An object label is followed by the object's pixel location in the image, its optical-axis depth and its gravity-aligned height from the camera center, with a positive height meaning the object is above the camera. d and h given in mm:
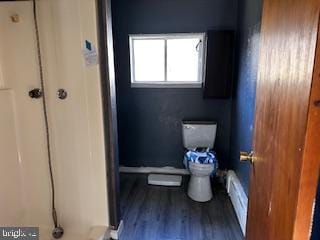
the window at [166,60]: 2910 +111
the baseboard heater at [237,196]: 2091 -1143
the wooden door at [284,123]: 644 -171
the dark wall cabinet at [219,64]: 2670 +61
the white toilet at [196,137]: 2609 -744
